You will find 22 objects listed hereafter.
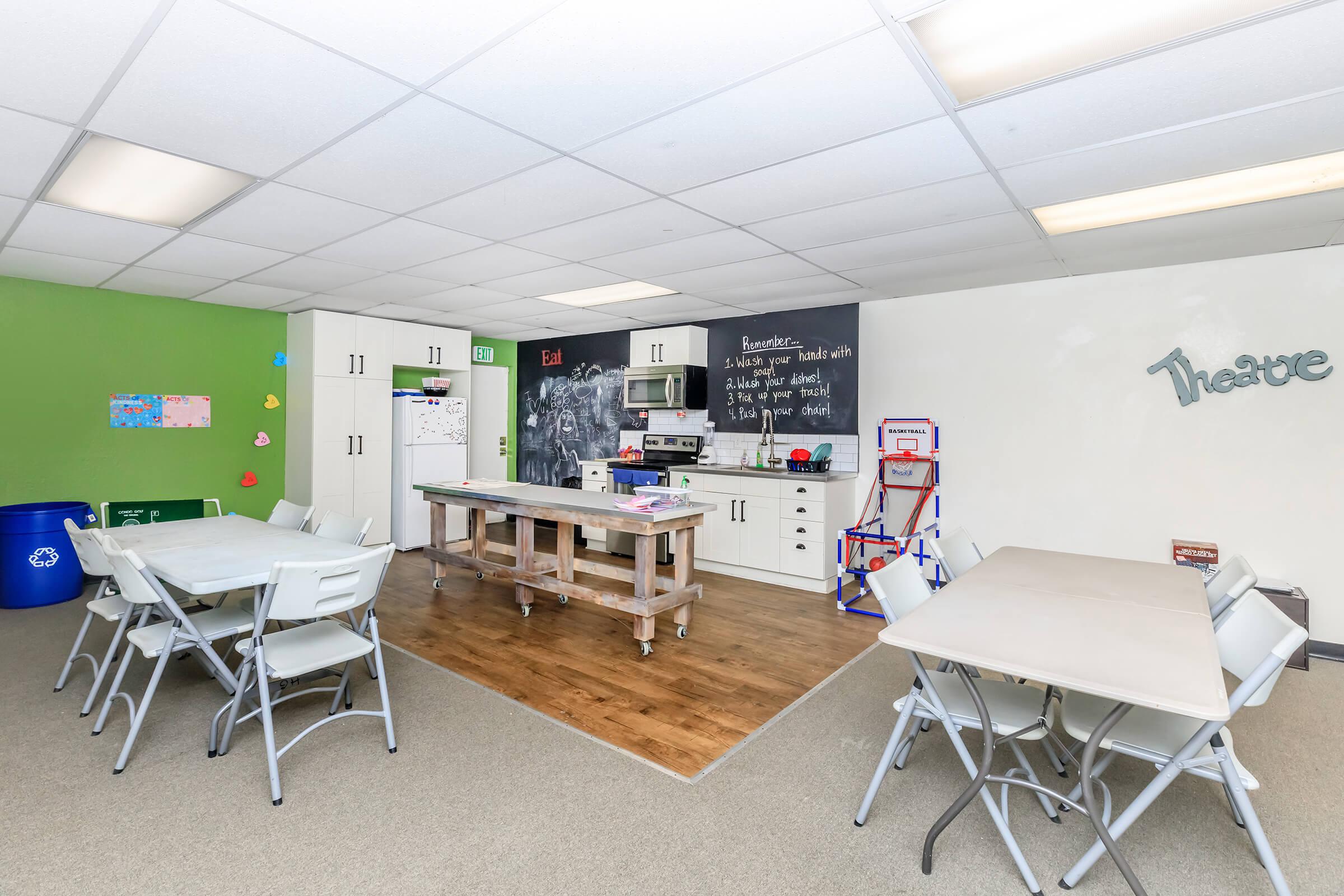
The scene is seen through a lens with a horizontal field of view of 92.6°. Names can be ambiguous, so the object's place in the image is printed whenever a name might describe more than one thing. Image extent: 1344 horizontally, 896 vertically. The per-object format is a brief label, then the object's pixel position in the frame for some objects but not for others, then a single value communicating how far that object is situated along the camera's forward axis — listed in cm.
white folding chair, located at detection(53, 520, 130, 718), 289
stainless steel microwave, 626
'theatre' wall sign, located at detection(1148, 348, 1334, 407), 379
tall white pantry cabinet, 582
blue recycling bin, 445
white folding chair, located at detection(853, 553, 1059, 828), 204
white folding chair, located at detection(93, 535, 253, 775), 250
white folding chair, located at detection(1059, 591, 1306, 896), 174
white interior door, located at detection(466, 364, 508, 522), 761
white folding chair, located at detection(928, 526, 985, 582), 306
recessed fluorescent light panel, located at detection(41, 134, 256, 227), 268
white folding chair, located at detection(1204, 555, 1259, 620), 248
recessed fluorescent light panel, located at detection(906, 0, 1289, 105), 169
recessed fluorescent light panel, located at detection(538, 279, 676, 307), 506
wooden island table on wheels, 383
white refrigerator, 643
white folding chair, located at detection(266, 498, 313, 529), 398
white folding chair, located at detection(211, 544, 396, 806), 239
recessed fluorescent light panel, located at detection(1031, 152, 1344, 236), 274
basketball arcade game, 509
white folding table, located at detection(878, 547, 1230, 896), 162
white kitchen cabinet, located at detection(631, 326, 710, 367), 629
